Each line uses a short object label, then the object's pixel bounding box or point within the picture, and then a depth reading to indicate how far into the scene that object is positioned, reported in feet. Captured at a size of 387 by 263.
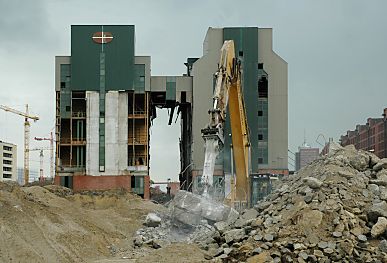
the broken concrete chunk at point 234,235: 52.35
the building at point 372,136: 240.63
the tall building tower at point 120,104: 178.40
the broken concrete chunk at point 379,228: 47.98
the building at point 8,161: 424.87
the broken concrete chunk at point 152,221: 82.23
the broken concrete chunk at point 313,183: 56.39
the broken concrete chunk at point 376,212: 50.01
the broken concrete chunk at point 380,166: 64.74
